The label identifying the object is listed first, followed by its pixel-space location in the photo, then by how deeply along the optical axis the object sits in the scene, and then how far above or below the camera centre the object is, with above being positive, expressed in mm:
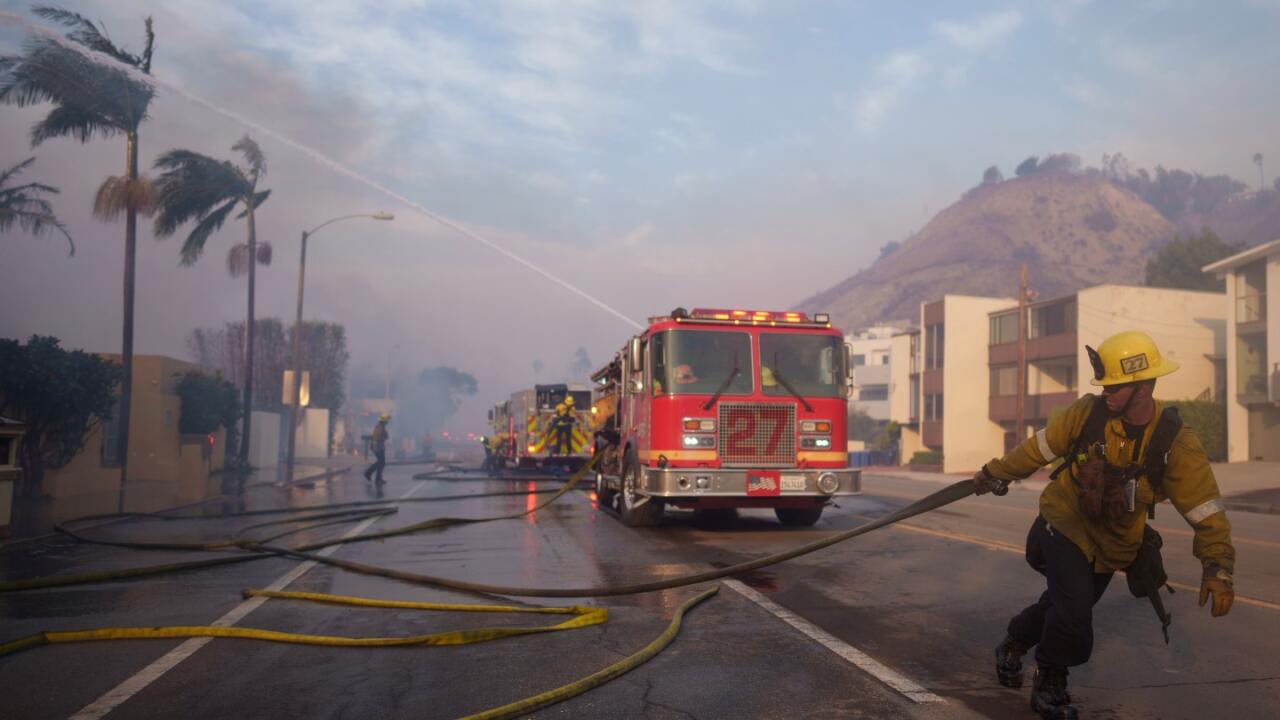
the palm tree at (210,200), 33438 +7164
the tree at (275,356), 59844 +3913
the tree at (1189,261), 93250 +16174
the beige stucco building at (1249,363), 40375 +3088
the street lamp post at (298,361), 33569 +1947
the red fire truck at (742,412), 12602 +192
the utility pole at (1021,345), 42350 +3684
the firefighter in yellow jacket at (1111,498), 4430 -266
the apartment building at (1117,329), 47438 +4819
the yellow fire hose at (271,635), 6168 -1348
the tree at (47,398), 21188 +281
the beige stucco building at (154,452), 24422 -1104
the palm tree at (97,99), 24578 +7849
